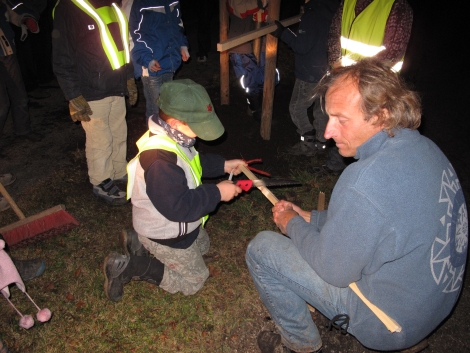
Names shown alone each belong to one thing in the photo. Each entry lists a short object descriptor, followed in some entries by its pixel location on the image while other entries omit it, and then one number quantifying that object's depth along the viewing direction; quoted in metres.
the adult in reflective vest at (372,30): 3.27
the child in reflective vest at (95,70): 3.14
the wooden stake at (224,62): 5.17
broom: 3.38
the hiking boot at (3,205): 3.94
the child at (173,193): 2.36
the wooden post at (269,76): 4.30
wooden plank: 3.79
